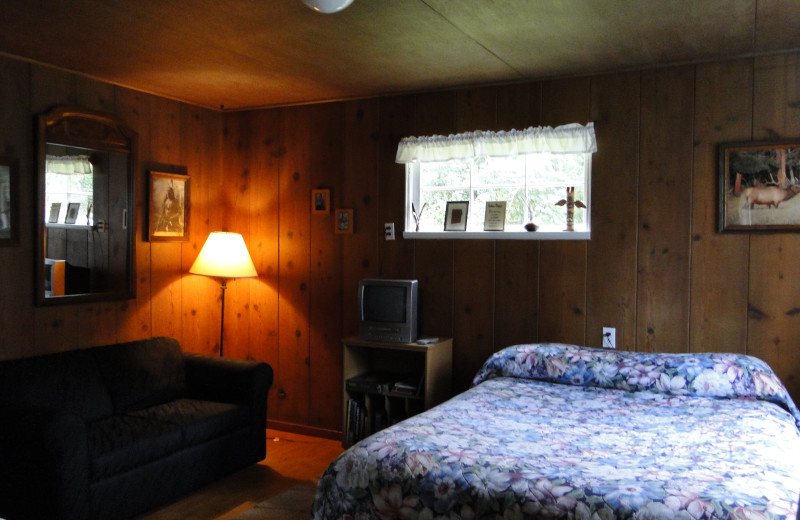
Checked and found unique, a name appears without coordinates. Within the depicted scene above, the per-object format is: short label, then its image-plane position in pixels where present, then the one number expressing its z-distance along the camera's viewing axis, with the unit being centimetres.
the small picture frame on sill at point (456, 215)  402
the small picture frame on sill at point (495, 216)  391
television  386
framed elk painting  317
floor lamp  429
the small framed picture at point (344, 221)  436
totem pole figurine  365
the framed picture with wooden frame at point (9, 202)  337
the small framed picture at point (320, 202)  443
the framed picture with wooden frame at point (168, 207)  422
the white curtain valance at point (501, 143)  364
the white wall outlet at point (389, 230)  422
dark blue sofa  267
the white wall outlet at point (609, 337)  357
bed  183
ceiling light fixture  213
